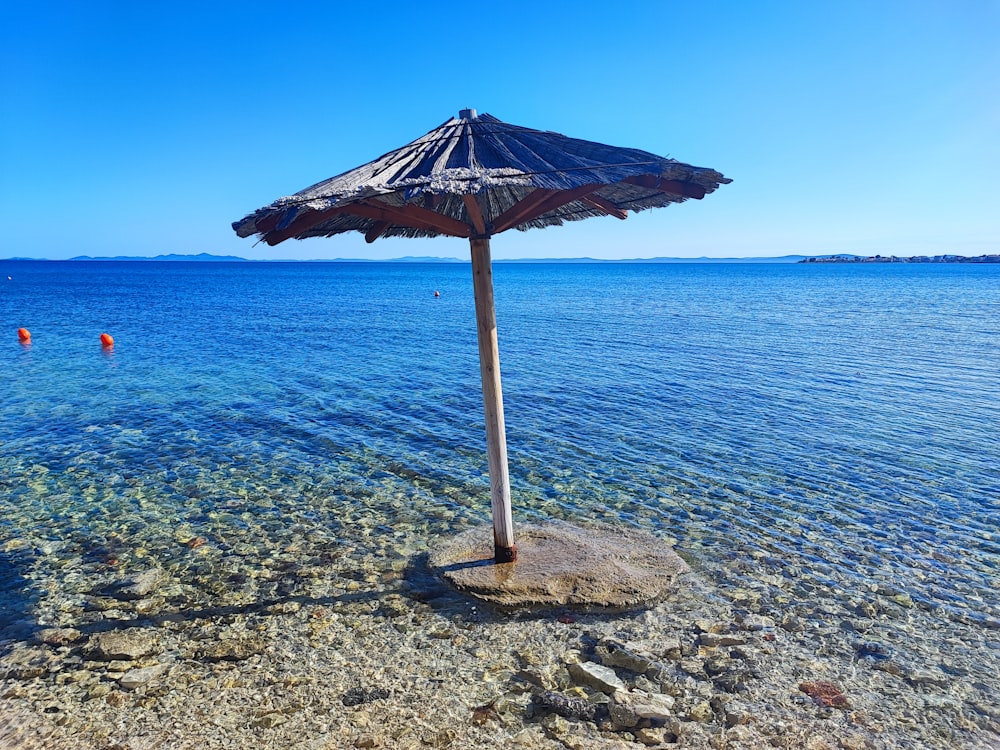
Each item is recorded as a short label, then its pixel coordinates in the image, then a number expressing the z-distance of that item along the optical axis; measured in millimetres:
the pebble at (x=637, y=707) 4332
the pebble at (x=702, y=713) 4352
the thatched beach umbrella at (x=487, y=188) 4680
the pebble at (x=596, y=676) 4675
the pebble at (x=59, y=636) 5293
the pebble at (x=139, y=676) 4735
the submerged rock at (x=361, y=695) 4521
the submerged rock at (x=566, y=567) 5914
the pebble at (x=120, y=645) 5113
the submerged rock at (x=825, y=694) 4504
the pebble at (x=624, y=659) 4898
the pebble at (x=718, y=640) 5246
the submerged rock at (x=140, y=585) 6176
